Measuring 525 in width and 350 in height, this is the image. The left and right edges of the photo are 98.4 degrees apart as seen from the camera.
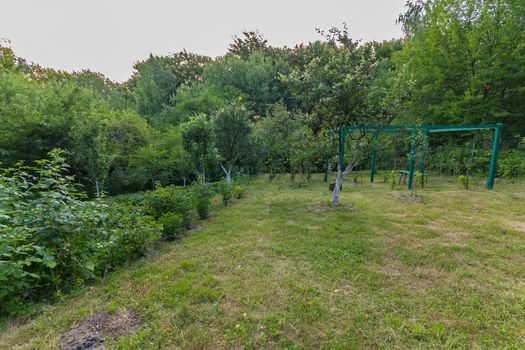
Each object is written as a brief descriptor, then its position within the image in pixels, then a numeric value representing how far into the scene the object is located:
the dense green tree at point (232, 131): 8.69
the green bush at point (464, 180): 7.63
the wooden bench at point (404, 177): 9.34
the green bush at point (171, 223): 4.05
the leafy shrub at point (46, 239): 2.17
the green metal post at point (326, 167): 10.71
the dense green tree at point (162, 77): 18.78
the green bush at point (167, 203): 4.51
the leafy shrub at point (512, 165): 9.04
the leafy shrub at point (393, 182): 7.96
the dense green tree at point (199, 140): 7.38
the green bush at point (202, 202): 5.29
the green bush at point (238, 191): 7.42
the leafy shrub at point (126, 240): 3.02
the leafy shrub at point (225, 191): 6.40
